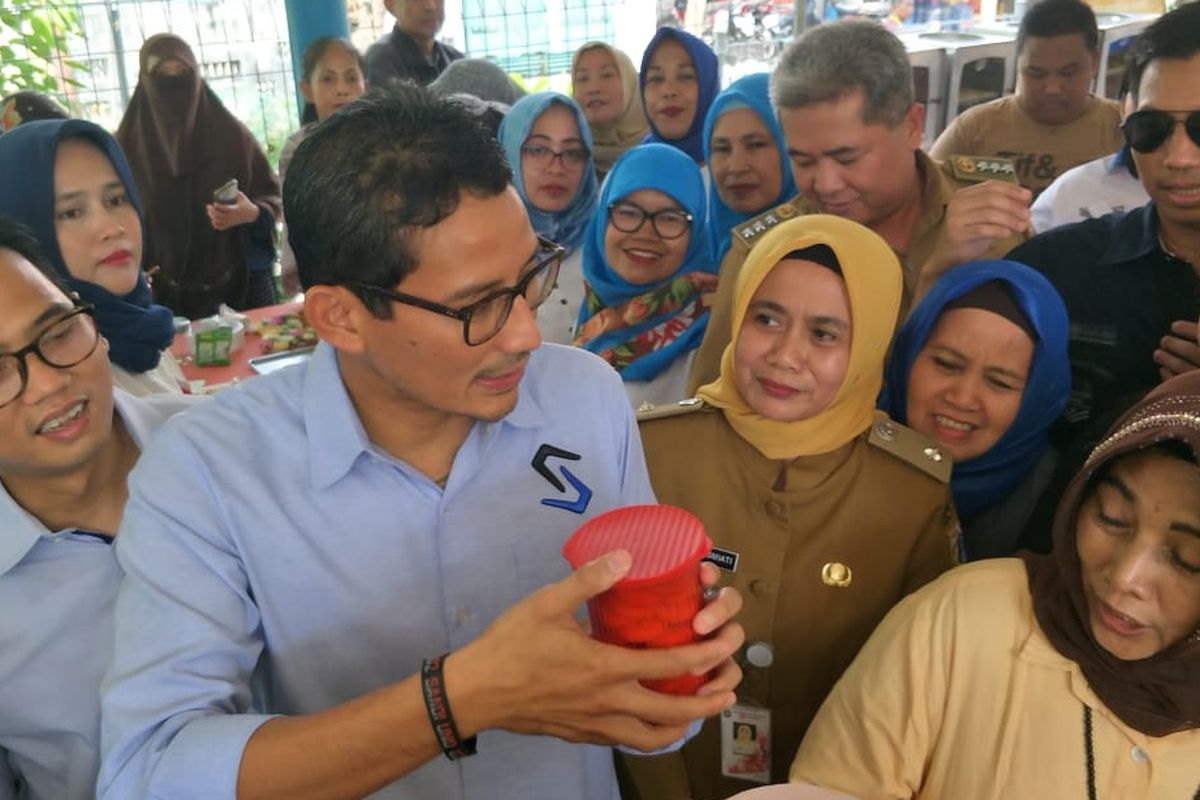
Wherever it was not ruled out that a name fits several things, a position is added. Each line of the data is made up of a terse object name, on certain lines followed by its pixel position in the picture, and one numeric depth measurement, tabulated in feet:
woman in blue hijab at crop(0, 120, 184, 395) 7.93
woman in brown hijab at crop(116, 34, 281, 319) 15.21
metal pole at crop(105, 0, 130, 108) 20.66
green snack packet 11.53
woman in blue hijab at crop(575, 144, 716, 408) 9.54
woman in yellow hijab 6.24
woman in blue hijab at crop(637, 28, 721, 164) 13.26
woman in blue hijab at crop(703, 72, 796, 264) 10.50
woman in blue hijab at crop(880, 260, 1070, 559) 6.70
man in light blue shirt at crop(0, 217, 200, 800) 4.72
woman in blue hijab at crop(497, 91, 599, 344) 11.99
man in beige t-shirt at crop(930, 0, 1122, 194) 13.17
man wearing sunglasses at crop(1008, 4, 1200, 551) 6.90
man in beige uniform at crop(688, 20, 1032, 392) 8.32
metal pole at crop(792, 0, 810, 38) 22.79
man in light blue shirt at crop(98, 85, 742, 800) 3.52
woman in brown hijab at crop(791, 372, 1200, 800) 4.37
